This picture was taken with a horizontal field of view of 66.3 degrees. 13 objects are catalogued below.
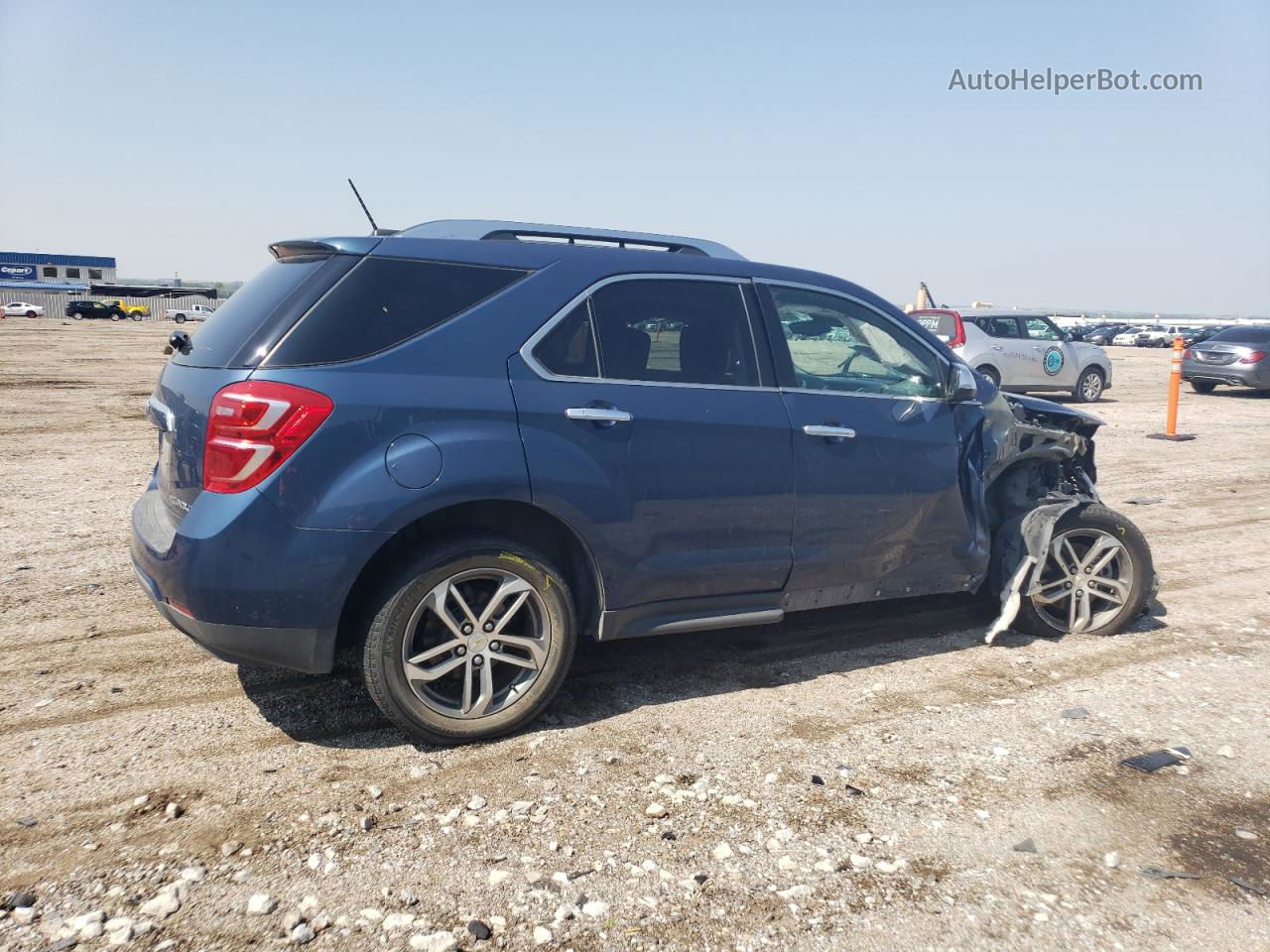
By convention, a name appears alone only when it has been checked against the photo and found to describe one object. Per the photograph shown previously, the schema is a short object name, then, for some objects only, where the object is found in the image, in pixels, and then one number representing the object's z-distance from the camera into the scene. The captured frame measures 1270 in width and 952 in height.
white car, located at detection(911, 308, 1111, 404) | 17.73
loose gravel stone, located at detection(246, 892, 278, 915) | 2.70
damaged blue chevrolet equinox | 3.37
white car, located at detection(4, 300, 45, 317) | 69.33
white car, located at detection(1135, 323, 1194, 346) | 59.94
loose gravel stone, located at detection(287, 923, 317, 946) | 2.58
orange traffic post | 13.48
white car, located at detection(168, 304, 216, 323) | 73.95
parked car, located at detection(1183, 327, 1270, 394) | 20.11
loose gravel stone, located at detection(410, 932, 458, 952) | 2.57
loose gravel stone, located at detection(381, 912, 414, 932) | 2.65
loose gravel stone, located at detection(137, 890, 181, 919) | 2.68
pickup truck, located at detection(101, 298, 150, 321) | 73.54
